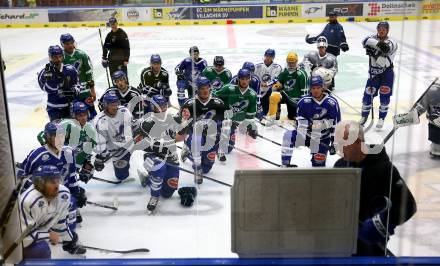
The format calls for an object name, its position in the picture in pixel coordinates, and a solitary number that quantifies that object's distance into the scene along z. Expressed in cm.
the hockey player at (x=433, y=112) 493
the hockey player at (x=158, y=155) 410
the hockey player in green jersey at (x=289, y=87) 627
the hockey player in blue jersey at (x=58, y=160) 334
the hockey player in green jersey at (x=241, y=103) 528
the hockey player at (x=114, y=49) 741
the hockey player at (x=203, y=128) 437
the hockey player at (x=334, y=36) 776
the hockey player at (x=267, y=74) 655
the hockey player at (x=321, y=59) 688
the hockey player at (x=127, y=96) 512
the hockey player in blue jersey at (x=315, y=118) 448
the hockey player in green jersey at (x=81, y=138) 418
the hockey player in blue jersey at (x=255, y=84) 598
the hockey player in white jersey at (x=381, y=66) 602
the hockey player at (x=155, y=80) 602
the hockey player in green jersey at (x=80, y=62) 608
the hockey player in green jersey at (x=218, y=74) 614
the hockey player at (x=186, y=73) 635
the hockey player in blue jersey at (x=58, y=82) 530
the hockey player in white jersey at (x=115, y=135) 454
